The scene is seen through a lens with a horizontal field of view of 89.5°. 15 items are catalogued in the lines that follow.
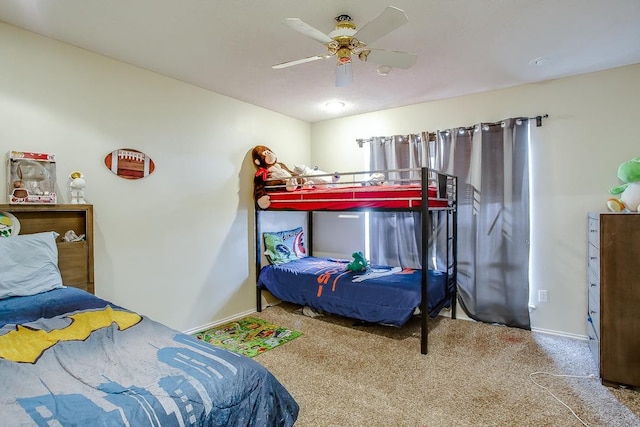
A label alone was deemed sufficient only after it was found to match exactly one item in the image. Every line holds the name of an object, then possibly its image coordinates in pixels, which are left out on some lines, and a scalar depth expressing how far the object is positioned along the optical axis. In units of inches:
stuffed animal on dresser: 93.0
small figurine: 93.1
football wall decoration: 105.3
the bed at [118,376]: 35.5
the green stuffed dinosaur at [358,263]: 142.3
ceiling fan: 66.1
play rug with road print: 114.1
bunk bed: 113.3
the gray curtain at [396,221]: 150.2
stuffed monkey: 149.3
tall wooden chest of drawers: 84.9
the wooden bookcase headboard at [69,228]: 86.9
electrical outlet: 126.3
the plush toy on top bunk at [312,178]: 154.8
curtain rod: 124.4
